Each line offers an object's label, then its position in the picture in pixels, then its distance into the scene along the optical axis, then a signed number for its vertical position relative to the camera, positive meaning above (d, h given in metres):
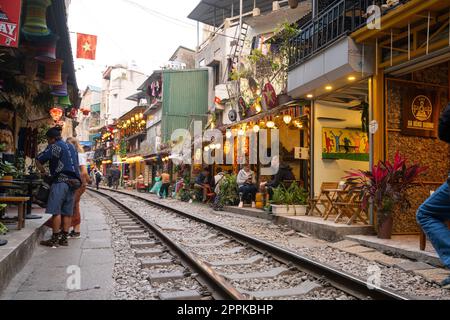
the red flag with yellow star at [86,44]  14.27 +4.66
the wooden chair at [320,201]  10.25 -0.54
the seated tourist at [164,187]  23.11 -0.53
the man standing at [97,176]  35.10 +0.09
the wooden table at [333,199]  8.81 -0.45
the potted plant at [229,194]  15.45 -0.59
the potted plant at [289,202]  11.16 -0.64
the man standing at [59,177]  6.41 -0.01
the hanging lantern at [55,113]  12.78 +2.00
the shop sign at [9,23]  5.78 +2.17
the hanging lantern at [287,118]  12.67 +1.90
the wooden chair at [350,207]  8.49 -0.60
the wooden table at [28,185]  6.62 -0.15
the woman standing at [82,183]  7.49 -0.12
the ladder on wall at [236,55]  22.14 +7.13
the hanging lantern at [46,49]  8.23 +2.61
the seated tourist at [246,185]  14.65 -0.24
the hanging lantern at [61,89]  11.15 +2.42
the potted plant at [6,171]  6.42 +0.08
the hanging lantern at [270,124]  13.90 +1.88
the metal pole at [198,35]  28.78 +10.48
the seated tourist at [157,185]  26.59 -0.48
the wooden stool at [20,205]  6.03 -0.45
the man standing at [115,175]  36.86 +0.20
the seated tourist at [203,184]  18.60 -0.27
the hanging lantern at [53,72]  9.48 +2.44
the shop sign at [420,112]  8.42 +1.43
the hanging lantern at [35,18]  7.02 +2.76
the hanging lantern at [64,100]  12.32 +2.32
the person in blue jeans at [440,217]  4.39 -0.41
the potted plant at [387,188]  7.37 -0.16
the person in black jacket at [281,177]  12.36 +0.06
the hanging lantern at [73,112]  18.59 +3.00
